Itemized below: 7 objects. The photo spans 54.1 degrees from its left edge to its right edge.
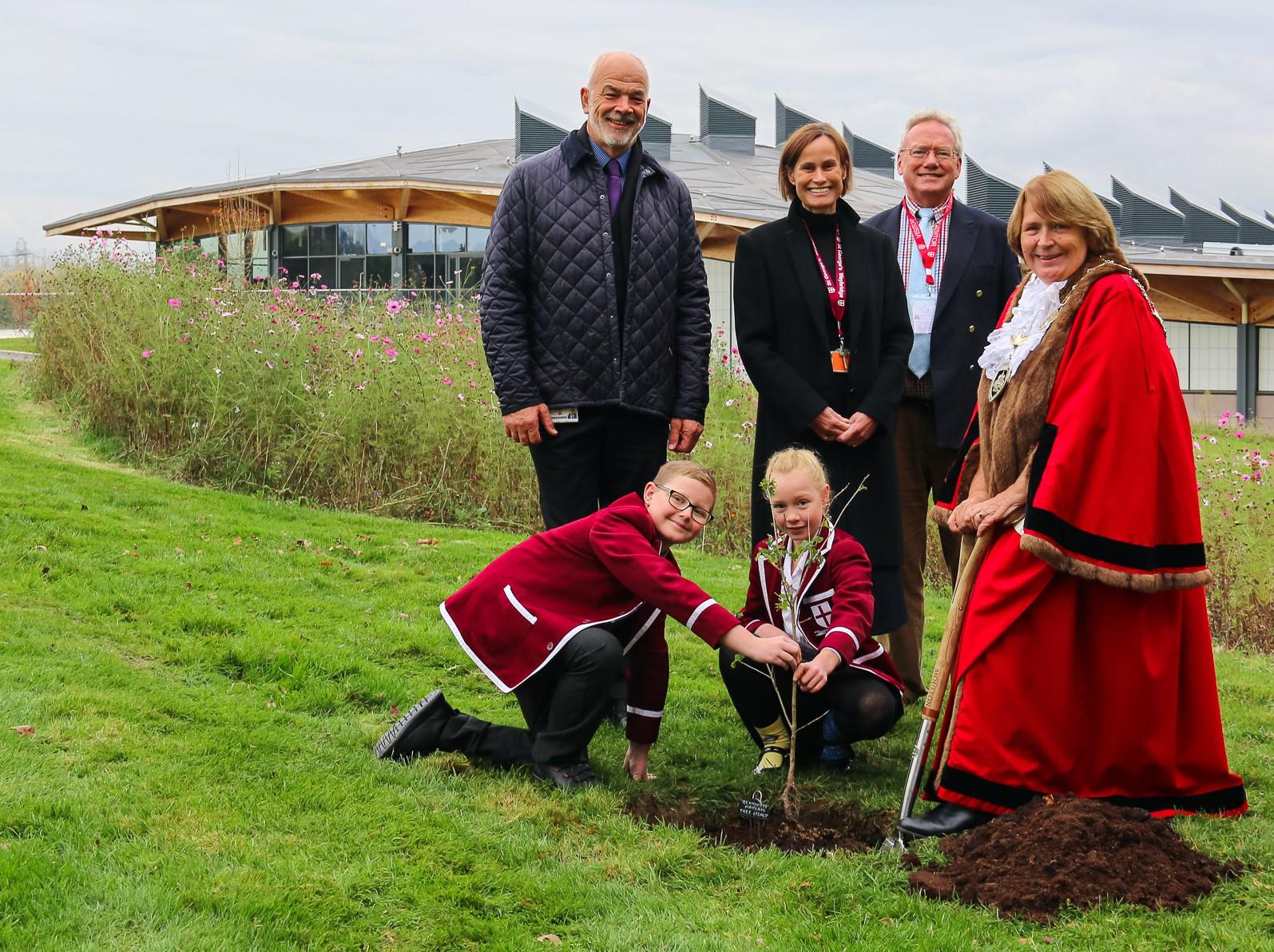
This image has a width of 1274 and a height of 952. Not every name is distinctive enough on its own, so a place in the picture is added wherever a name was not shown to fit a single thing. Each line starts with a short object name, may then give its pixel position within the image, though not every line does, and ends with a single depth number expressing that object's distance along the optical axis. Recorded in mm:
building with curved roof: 20828
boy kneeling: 3967
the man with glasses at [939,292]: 4762
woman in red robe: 3557
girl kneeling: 4031
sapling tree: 4008
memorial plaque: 3871
